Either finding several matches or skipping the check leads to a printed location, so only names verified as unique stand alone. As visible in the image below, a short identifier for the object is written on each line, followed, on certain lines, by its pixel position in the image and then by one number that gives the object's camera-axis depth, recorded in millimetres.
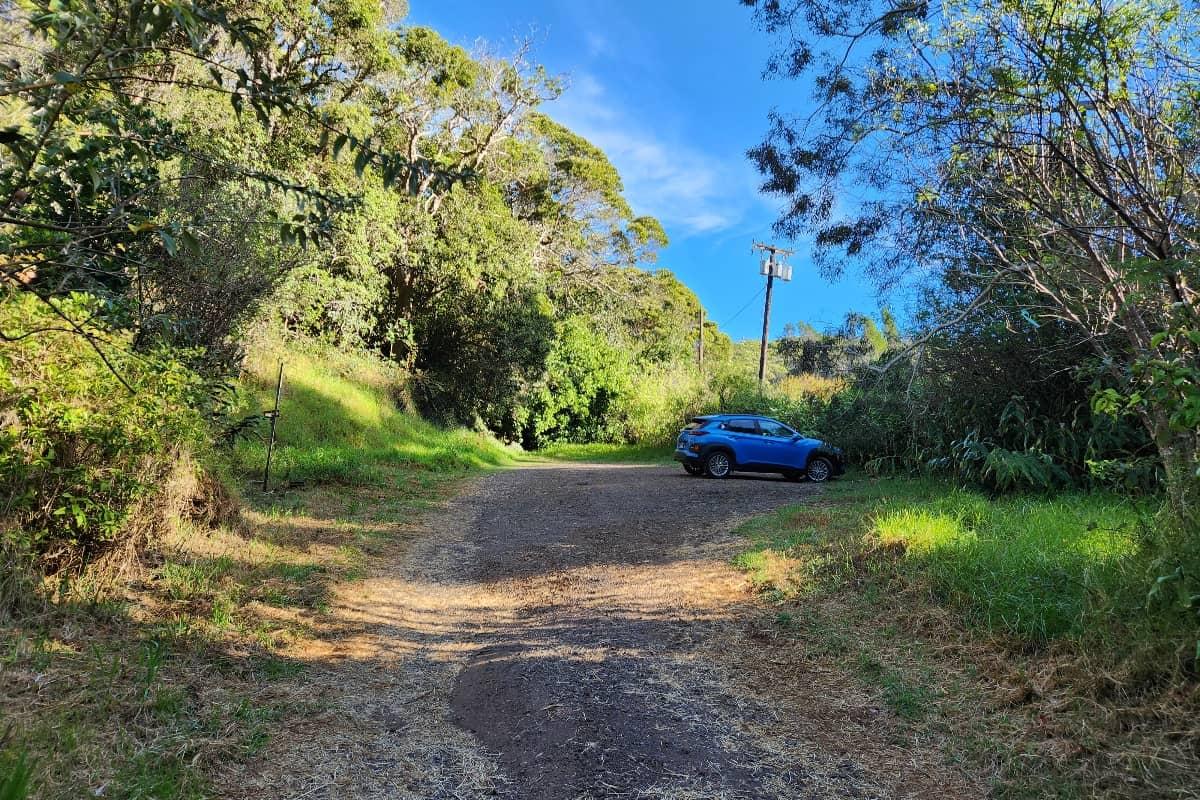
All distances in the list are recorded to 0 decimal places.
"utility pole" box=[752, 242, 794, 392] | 30609
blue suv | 16703
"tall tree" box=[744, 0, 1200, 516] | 4312
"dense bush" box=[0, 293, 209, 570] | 4430
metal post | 9516
